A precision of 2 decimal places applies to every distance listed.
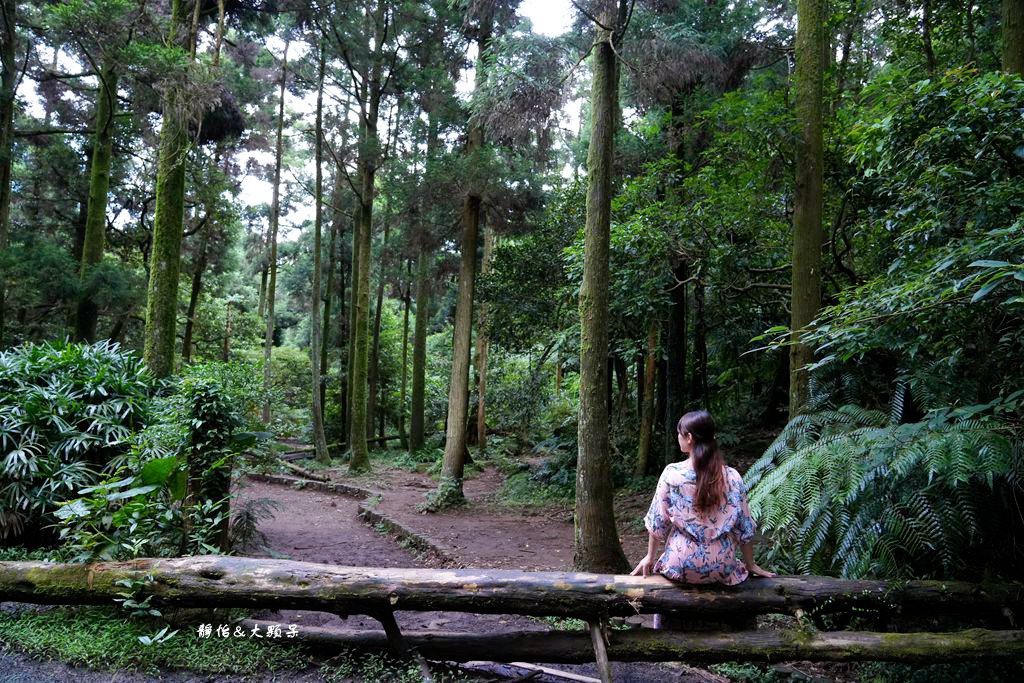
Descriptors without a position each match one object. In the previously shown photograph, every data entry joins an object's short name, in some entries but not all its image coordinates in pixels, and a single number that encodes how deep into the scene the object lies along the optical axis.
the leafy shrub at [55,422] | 5.48
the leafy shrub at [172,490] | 4.37
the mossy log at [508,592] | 3.71
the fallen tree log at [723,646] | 3.57
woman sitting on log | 3.56
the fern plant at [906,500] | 3.60
